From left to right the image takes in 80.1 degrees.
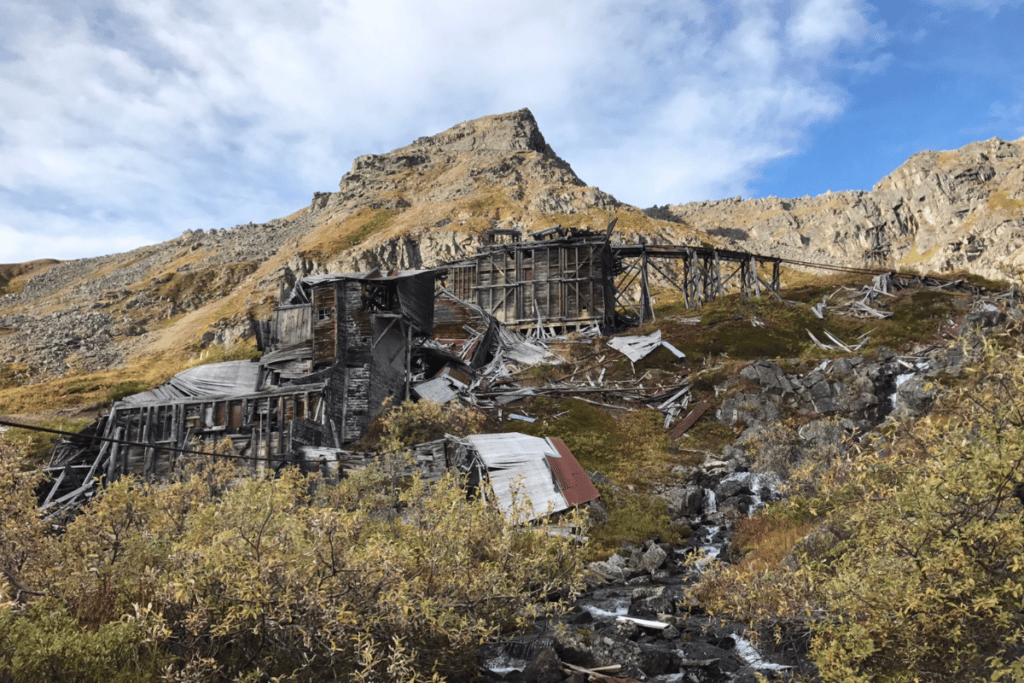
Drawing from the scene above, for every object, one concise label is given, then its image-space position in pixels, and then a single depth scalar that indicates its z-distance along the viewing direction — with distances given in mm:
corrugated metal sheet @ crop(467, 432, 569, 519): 22250
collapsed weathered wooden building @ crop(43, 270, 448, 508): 26484
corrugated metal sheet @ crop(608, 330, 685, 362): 40688
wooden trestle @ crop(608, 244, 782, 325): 56062
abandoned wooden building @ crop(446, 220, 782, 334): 54000
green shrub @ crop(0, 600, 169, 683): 7539
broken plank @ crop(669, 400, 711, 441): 31216
